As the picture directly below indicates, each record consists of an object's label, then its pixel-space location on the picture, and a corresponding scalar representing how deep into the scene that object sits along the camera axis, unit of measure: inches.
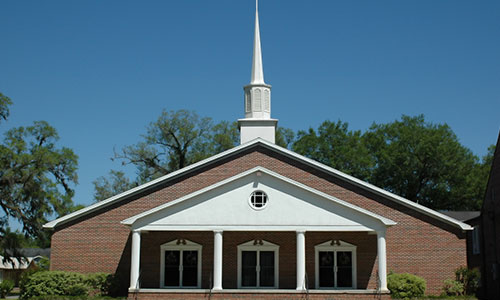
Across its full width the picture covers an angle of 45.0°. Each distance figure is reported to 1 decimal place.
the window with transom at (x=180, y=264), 1144.8
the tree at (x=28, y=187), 1589.6
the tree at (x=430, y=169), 2249.0
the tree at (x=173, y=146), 2443.4
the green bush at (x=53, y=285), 1066.7
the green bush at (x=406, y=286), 1059.3
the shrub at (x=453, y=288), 1113.4
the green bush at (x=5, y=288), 1402.6
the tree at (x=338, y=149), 2414.6
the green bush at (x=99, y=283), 1104.2
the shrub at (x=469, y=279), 1108.9
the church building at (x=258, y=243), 1130.0
